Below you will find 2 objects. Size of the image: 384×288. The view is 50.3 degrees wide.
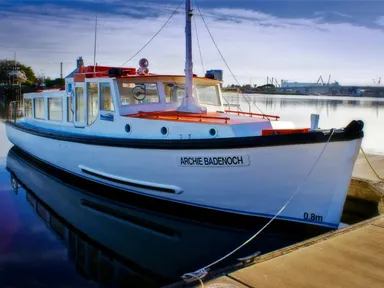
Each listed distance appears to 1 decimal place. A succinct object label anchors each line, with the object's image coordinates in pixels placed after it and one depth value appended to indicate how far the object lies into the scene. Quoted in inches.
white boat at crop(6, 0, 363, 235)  289.4
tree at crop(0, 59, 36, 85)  3441.9
